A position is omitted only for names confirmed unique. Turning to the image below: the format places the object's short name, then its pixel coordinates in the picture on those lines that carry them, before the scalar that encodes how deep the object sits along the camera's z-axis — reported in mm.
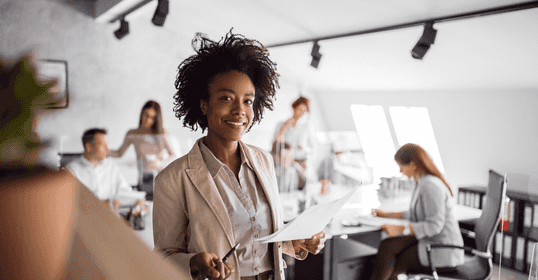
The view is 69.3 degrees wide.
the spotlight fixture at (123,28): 4723
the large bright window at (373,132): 5652
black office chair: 2180
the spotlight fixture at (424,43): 2654
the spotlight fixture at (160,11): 3463
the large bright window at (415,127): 4742
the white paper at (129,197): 2488
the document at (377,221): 2463
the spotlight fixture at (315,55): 3635
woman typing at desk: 2289
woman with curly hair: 917
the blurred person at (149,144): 2695
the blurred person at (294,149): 3092
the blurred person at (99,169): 2455
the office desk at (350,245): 2428
